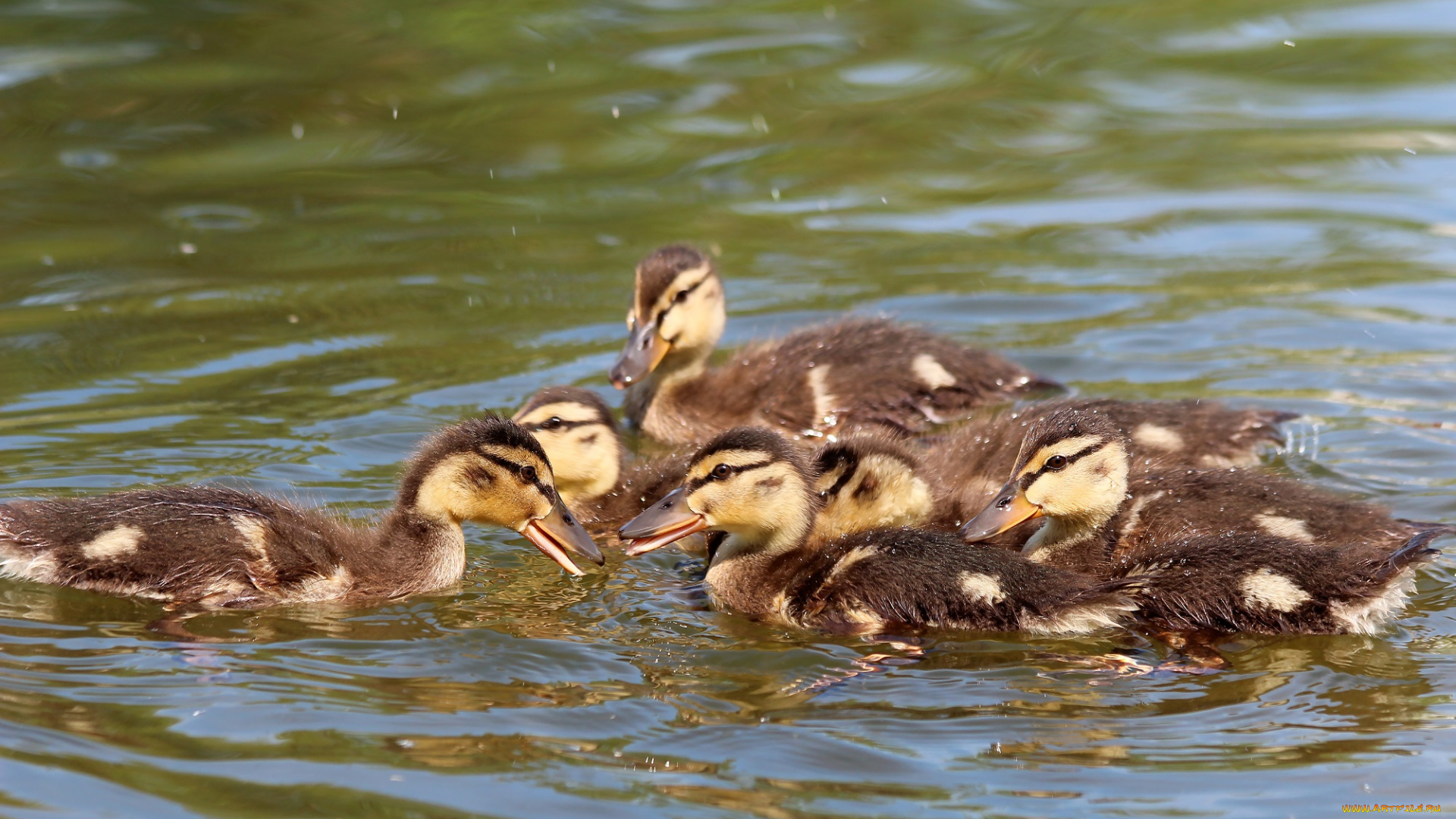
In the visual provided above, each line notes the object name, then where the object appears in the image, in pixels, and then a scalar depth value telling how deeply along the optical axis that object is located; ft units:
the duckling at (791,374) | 50.57
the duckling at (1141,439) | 42.50
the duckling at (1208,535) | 34.17
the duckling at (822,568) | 34.81
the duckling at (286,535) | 36.09
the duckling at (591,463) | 44.52
